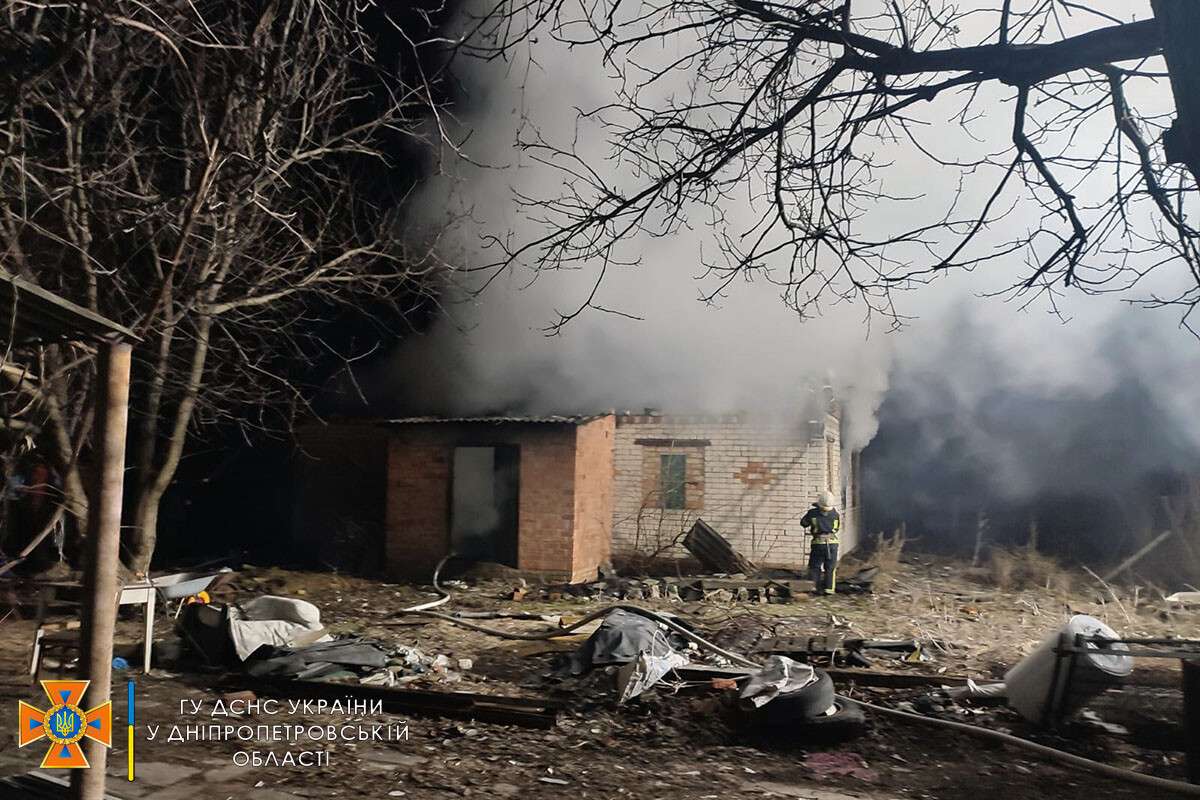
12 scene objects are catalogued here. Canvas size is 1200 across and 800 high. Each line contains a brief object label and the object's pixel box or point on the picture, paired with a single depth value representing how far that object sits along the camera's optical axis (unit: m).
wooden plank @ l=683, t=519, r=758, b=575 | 13.68
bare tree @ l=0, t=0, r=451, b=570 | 7.33
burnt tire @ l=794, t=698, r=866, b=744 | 5.45
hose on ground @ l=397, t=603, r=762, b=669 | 6.72
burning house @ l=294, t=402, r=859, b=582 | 13.94
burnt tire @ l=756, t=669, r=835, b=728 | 5.47
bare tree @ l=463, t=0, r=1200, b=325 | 3.61
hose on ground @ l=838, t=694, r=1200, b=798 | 4.55
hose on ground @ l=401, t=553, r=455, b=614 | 10.10
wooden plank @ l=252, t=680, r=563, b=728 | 5.78
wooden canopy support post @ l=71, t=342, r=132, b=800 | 3.14
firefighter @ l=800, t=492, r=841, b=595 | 12.36
